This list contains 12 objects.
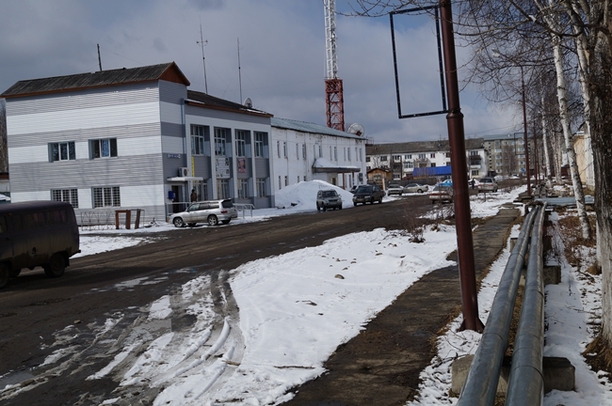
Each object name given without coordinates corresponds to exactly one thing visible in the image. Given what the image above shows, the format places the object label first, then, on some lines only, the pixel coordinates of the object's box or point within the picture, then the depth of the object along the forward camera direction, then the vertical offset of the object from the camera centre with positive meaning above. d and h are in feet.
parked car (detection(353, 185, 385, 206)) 180.14 -1.69
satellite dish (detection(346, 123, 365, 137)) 320.91 +30.16
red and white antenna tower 253.65 +47.11
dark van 50.60 -2.33
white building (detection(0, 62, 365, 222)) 152.15 +15.70
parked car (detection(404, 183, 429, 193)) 272.10 -1.09
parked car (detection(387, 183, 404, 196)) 259.51 -1.31
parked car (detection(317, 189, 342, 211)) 165.17 -2.39
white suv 129.18 -3.02
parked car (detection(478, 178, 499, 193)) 221.46 -1.28
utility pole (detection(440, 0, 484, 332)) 24.38 +0.08
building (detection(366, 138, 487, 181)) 485.24 +23.40
